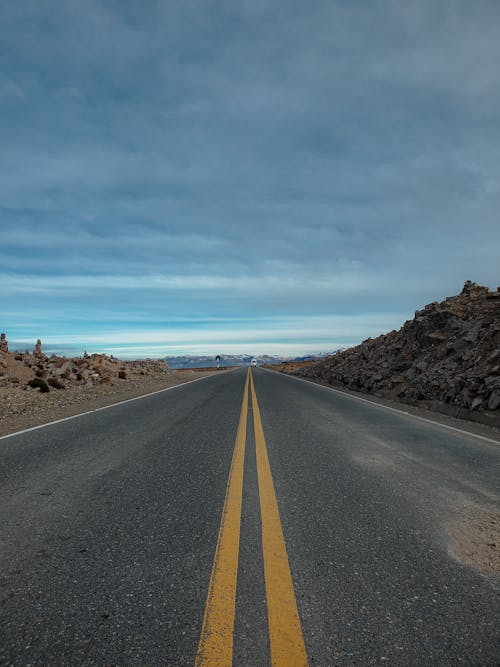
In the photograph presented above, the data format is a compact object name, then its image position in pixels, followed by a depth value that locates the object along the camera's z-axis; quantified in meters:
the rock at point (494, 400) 10.02
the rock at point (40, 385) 16.58
